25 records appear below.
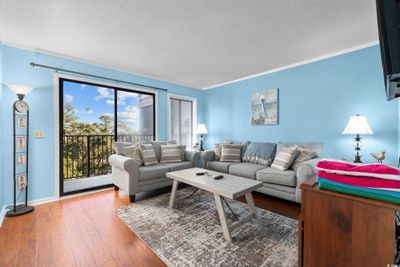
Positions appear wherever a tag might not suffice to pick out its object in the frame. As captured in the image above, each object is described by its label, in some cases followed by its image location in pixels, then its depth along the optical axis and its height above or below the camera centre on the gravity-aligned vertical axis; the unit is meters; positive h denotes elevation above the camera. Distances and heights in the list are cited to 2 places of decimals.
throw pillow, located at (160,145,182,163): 3.36 -0.38
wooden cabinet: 0.59 -0.36
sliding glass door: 3.61 +0.20
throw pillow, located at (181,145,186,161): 3.65 -0.41
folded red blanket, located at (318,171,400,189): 0.60 -0.17
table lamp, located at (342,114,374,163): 2.30 +0.07
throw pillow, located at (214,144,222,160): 3.71 -0.36
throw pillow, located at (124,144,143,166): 2.98 -0.32
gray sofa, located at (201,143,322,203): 2.30 -0.61
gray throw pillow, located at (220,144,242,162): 3.51 -0.38
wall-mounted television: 0.71 +0.41
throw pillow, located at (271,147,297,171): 2.70 -0.39
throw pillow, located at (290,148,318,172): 2.68 -0.34
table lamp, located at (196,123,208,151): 4.53 +0.13
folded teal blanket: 0.59 -0.20
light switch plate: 2.66 +0.01
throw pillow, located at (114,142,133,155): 3.10 -0.23
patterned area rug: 1.48 -1.03
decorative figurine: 2.24 -0.29
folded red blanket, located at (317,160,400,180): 0.62 -0.14
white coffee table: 1.75 -0.57
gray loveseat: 2.61 -0.63
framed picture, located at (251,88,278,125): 3.57 +0.56
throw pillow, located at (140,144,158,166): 3.05 -0.36
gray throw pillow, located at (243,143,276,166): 3.19 -0.37
